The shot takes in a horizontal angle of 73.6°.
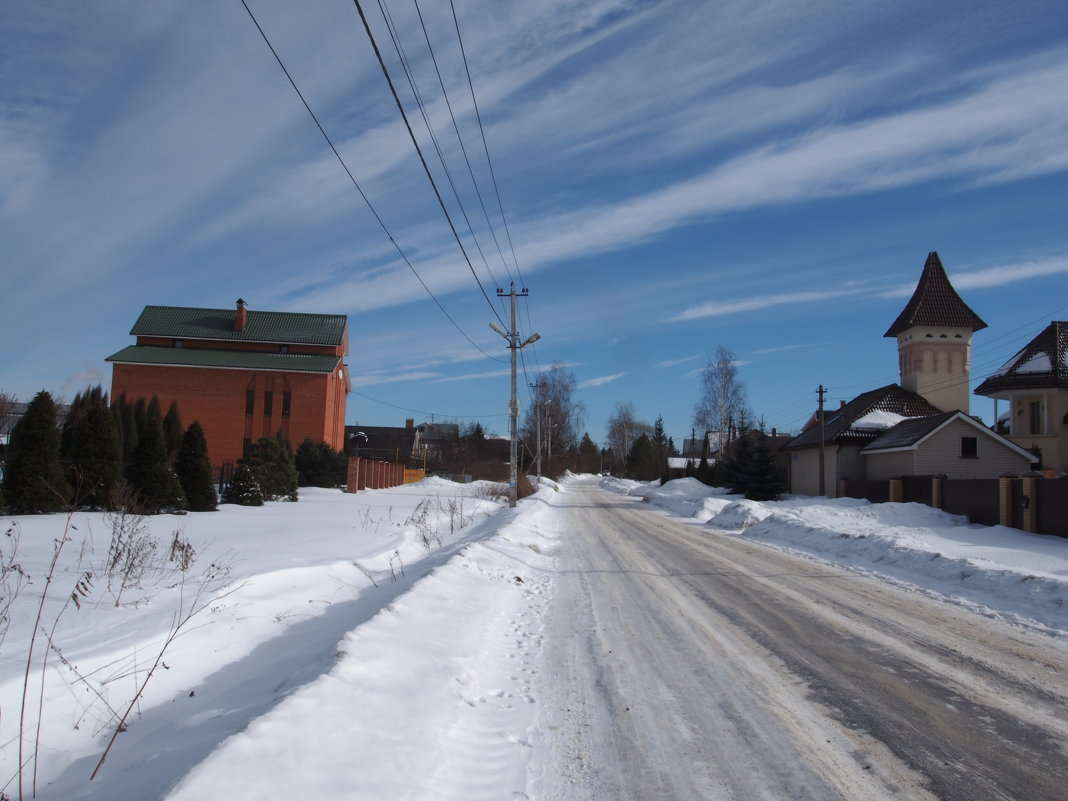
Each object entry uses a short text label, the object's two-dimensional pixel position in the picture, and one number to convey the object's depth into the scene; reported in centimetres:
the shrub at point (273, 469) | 2364
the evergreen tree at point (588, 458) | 14200
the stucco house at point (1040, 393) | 3359
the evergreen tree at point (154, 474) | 1720
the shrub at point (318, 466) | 3600
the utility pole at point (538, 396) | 5827
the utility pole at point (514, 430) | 2800
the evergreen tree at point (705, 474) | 5164
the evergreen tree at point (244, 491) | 2161
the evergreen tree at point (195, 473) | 1872
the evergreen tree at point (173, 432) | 1964
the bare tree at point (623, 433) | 11171
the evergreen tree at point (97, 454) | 1584
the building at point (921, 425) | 2939
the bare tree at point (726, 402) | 5632
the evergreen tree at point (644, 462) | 9162
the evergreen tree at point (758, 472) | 3675
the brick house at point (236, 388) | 4412
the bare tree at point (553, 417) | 7124
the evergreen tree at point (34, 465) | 1480
